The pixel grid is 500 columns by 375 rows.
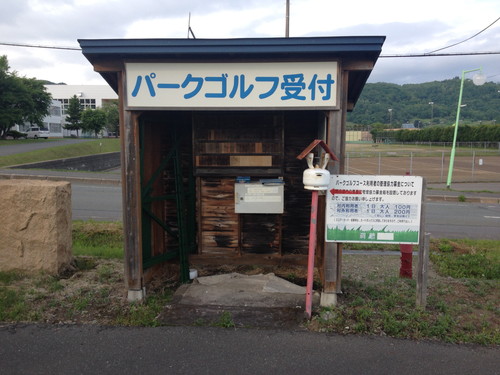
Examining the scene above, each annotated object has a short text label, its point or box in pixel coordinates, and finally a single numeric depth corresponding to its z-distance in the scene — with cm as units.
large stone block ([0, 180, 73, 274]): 552
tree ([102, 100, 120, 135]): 7256
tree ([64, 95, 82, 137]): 6303
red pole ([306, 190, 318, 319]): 425
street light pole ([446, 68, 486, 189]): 1858
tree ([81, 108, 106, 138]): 6059
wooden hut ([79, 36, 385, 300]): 445
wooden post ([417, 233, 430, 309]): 446
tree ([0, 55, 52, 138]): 4189
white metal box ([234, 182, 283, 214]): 597
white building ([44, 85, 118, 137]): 9688
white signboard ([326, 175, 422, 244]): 449
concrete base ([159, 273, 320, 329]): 428
